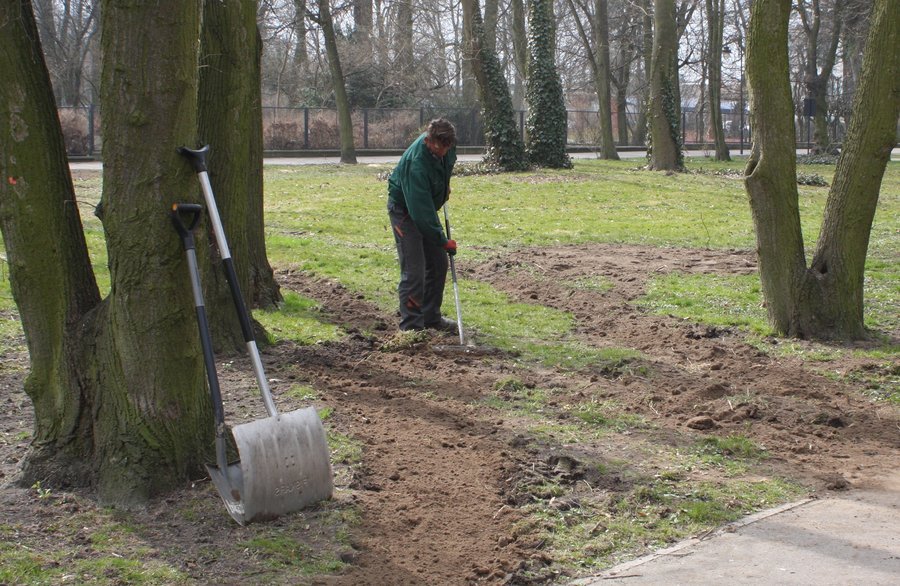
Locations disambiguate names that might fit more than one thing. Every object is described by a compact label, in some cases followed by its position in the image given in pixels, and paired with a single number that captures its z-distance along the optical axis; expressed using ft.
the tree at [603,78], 114.83
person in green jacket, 28.09
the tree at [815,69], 124.16
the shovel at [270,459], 15.30
